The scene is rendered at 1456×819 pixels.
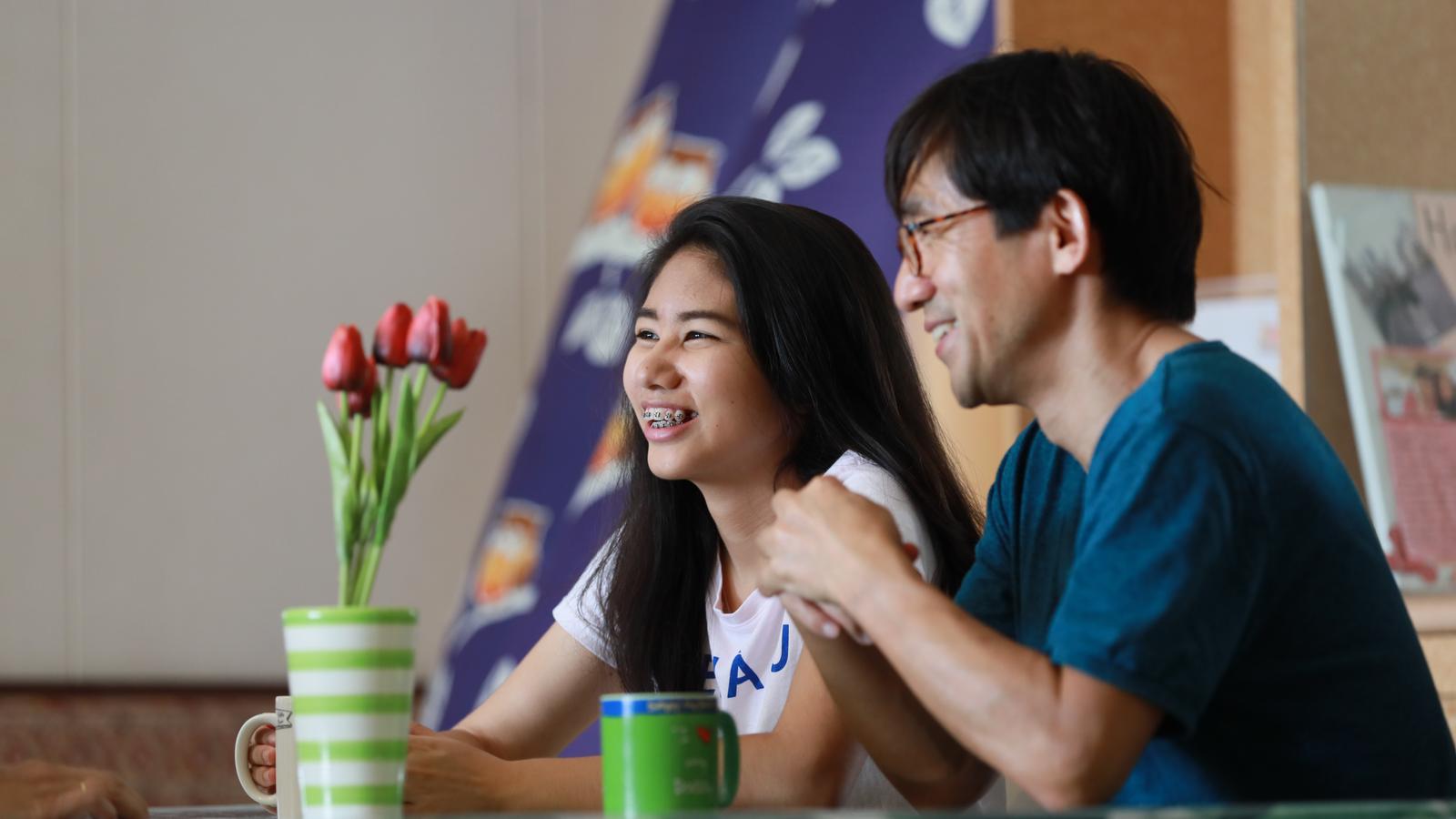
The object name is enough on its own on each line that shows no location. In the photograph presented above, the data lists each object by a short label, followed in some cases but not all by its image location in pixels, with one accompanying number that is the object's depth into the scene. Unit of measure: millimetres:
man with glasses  2227
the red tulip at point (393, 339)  2436
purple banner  5052
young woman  2997
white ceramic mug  2561
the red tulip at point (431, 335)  2426
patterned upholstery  5826
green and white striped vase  2243
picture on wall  4511
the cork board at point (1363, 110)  4618
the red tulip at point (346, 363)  2418
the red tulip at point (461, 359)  2456
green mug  2253
